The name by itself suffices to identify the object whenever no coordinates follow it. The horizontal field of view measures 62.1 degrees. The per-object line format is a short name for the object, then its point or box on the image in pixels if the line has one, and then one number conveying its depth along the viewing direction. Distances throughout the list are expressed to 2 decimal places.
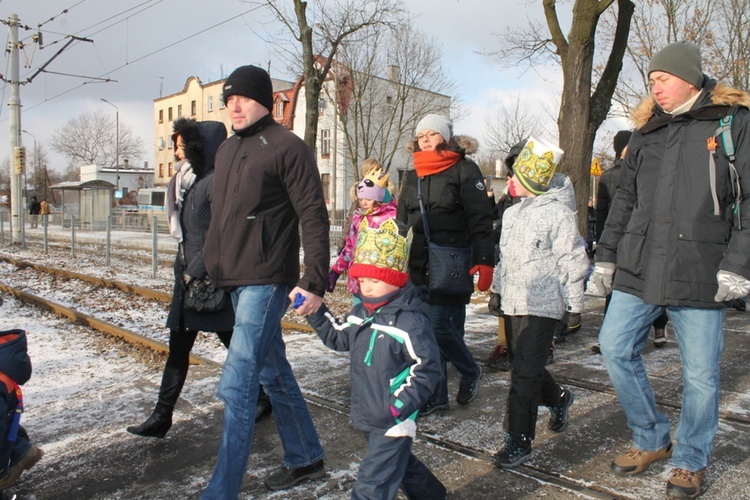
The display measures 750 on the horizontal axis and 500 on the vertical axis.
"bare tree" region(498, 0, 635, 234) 10.32
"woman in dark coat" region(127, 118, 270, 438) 3.73
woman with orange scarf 4.18
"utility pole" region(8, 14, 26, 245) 20.55
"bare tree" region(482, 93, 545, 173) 32.53
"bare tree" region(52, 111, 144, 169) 74.56
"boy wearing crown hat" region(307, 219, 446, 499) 2.48
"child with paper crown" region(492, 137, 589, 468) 3.38
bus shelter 29.91
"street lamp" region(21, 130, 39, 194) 73.20
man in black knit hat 2.88
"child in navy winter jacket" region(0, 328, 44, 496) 2.99
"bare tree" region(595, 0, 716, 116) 20.14
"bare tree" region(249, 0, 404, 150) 15.80
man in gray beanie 2.93
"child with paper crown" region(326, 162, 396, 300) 4.78
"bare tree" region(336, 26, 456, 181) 28.86
